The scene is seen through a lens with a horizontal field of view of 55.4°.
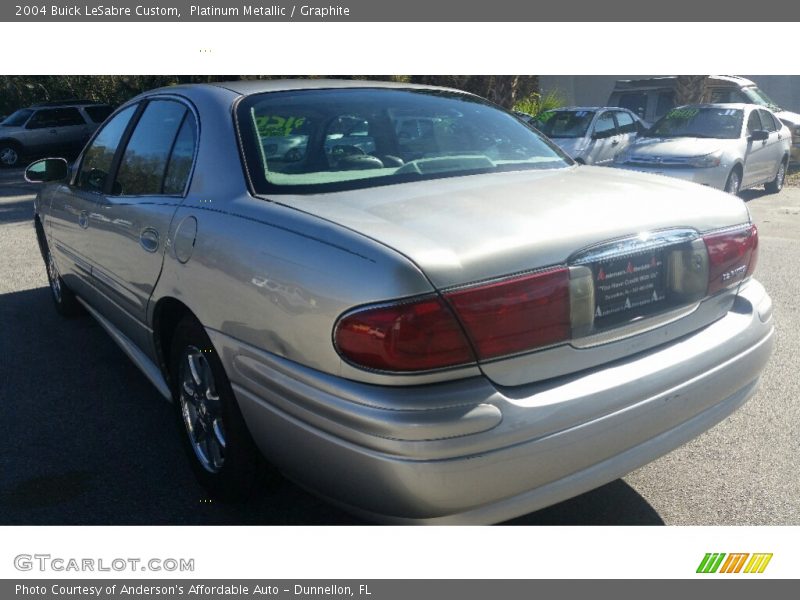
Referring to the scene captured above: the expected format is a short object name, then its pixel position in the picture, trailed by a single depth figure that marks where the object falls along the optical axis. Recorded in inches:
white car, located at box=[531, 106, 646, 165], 502.9
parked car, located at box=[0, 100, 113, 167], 795.4
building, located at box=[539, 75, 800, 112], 864.3
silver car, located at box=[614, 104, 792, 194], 417.1
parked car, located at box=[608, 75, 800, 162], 625.9
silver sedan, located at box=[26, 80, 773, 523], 81.7
